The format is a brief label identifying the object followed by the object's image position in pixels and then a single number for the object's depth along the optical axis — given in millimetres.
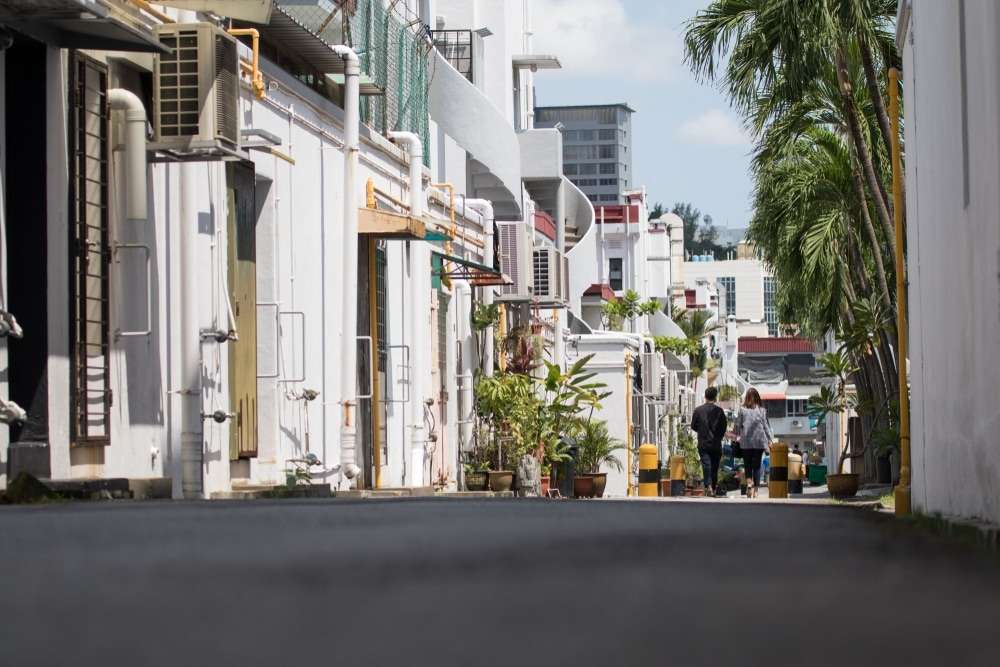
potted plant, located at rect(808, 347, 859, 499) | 32375
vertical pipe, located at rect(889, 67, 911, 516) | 16406
